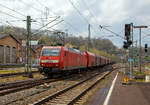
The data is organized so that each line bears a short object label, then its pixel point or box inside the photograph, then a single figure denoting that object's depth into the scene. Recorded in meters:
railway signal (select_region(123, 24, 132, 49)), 14.87
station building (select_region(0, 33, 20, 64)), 49.23
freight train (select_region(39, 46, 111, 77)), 19.02
